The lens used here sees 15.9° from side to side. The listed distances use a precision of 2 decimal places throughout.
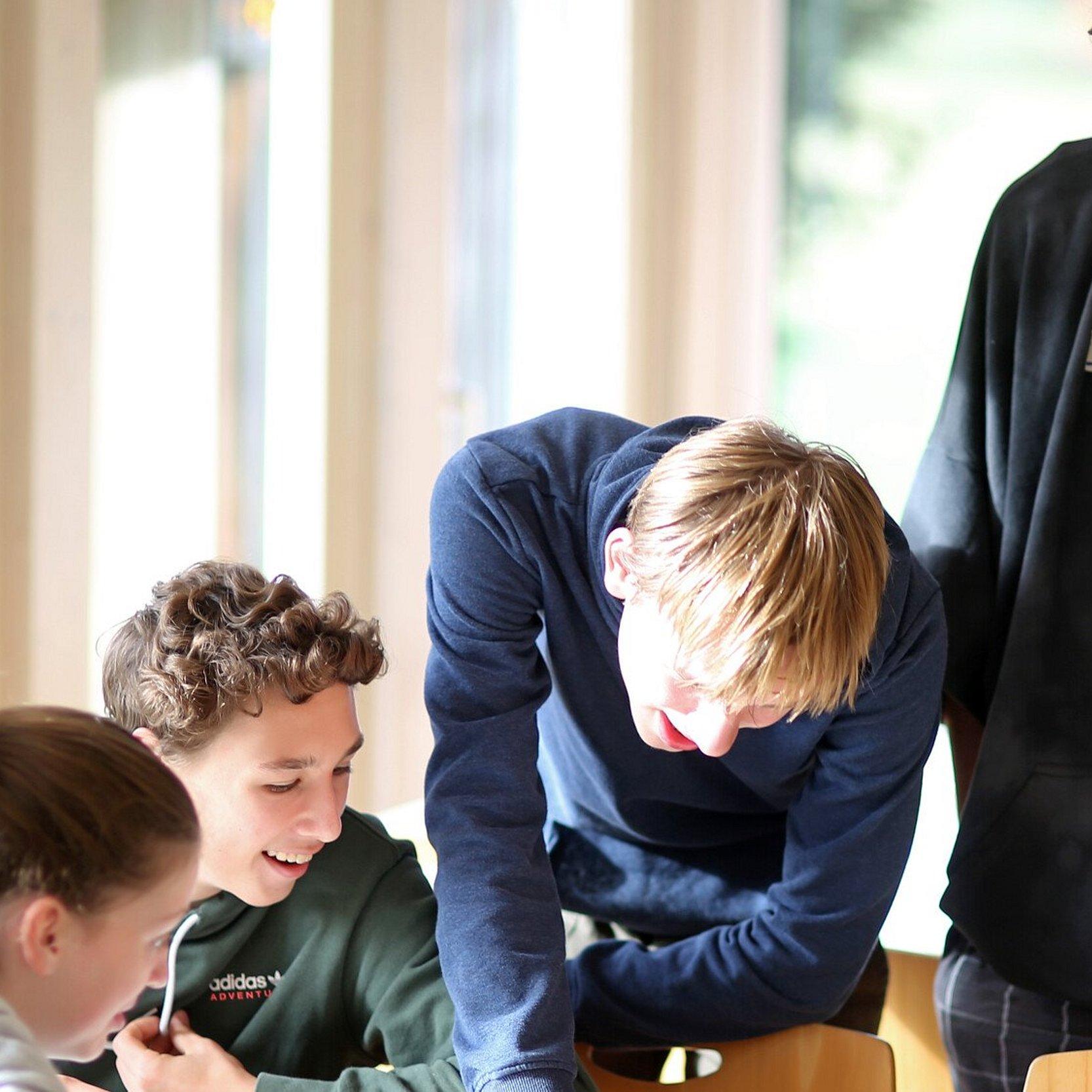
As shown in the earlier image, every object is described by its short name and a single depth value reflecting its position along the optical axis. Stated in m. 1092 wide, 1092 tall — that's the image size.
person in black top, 3.65
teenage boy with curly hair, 3.49
